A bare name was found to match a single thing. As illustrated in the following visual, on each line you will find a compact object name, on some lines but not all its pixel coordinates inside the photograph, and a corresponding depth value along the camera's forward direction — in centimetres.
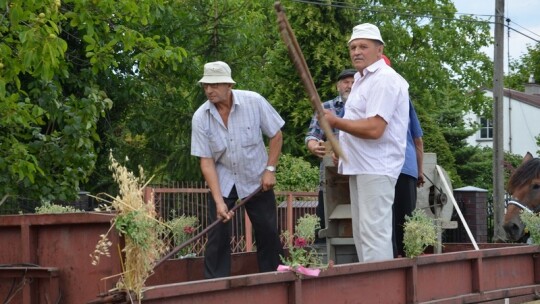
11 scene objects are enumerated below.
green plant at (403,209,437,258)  645
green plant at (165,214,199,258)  771
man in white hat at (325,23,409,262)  666
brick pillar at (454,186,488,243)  1426
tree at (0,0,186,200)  1088
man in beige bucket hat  708
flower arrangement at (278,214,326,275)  571
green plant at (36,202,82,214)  701
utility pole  2247
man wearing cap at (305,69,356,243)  837
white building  6006
